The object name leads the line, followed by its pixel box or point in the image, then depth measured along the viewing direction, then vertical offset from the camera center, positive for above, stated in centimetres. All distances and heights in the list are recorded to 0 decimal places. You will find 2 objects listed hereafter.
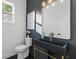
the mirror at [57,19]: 137 +34
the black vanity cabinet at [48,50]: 117 -58
